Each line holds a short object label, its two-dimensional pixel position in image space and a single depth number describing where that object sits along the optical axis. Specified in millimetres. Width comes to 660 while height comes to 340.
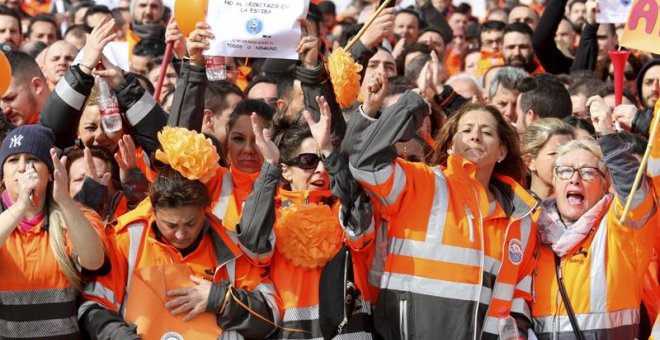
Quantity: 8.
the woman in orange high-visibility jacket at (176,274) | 12078
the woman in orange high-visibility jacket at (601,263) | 12258
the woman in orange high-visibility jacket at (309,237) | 12055
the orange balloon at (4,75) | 13844
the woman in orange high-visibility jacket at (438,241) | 11883
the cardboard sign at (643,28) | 12758
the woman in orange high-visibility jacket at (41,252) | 11633
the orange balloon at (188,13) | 13870
